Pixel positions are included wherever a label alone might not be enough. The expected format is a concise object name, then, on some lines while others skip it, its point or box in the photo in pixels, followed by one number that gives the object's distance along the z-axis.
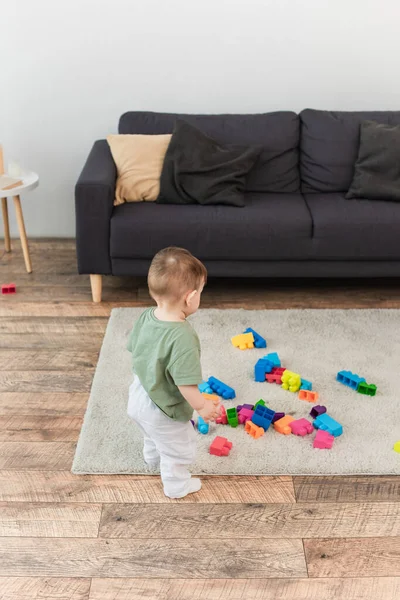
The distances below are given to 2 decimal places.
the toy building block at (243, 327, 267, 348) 3.20
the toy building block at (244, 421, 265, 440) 2.60
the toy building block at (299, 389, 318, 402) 2.81
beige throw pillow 3.69
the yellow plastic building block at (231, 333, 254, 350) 3.19
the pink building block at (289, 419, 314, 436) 2.62
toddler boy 2.02
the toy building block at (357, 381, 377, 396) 2.86
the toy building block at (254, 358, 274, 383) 2.94
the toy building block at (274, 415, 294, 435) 2.62
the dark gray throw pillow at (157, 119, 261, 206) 3.63
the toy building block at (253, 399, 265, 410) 2.71
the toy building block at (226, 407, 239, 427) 2.65
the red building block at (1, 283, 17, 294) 3.72
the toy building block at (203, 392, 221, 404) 2.76
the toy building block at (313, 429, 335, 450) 2.54
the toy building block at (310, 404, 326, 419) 2.69
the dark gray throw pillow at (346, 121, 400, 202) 3.67
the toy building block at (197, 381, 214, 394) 2.86
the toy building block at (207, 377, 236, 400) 2.82
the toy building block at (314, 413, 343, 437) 2.60
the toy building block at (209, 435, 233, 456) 2.49
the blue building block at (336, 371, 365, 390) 2.89
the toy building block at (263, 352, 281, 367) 3.01
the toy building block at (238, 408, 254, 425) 2.68
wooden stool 3.67
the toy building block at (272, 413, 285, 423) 2.68
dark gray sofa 3.47
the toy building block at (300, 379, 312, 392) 2.89
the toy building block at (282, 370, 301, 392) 2.87
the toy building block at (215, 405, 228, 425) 2.67
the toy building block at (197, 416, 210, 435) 2.61
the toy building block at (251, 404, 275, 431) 2.63
